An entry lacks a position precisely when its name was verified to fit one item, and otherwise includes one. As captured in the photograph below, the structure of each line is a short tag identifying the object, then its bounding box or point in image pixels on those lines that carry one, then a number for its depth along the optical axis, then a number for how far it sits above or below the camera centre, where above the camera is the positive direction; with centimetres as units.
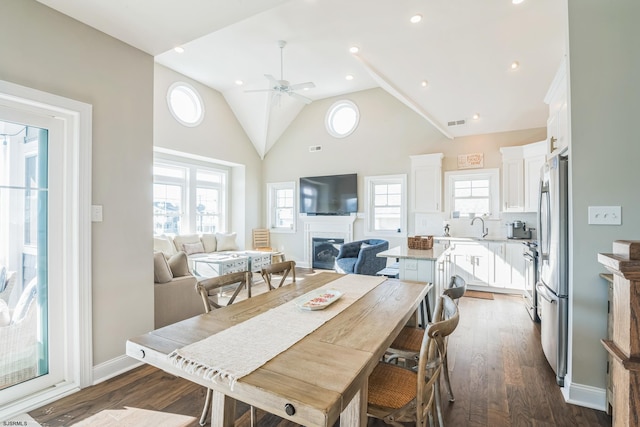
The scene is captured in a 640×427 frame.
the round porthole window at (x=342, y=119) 674 +220
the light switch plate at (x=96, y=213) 229 +1
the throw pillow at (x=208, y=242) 649 -61
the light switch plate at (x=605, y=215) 196 -1
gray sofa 297 -81
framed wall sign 545 +98
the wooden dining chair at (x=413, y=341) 174 -82
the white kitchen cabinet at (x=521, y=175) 477 +64
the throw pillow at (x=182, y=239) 593 -52
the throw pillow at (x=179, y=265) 333 -57
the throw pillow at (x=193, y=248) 597 -69
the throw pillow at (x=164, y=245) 542 -57
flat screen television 668 +45
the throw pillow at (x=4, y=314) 196 -65
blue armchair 460 -75
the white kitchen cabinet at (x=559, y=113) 230 +87
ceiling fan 455 +202
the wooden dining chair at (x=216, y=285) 179 -47
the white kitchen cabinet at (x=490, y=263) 473 -82
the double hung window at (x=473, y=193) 535 +39
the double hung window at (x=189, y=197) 610 +38
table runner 106 -54
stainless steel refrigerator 221 -41
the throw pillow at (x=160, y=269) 302 -56
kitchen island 281 -51
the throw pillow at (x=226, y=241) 677 -63
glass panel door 198 -27
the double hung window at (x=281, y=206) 755 +20
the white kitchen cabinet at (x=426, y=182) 567 +61
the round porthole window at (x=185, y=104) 573 +222
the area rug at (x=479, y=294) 480 -132
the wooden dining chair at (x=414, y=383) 120 -84
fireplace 696 -88
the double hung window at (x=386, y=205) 620 +19
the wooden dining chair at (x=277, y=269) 235 -46
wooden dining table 90 -55
